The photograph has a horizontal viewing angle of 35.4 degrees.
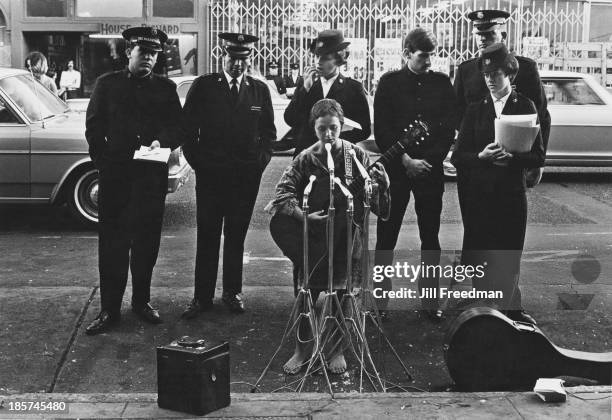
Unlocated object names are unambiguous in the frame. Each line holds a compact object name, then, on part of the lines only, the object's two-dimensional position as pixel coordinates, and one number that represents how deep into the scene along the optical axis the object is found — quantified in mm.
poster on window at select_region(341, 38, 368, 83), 20328
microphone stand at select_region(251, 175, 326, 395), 5441
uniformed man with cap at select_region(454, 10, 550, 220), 6613
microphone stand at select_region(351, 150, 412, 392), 5516
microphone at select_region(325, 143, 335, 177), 5516
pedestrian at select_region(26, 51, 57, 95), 13375
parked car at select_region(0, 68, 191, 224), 10062
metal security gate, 20266
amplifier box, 4738
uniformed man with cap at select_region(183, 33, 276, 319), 6832
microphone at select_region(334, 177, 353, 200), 5500
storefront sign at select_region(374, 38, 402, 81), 20453
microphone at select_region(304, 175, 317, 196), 5477
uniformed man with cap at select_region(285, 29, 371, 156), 6785
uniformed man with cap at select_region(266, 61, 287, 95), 17562
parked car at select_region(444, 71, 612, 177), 13906
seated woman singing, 5777
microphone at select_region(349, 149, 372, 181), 5562
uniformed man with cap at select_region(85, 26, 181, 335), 6551
